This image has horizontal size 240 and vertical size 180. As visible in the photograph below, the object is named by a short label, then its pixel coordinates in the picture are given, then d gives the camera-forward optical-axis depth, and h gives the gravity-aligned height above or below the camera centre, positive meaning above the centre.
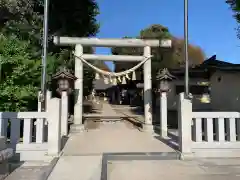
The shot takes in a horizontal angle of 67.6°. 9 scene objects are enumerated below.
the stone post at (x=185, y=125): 4.64 -0.76
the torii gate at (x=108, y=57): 8.28 +1.85
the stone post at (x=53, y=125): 4.51 -0.75
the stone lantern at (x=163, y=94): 7.19 +0.06
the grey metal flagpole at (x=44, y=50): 6.06 +1.58
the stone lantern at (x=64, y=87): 7.35 +0.35
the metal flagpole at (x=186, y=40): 6.36 +1.98
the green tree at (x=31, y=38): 6.02 +3.13
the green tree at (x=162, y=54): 18.67 +4.90
